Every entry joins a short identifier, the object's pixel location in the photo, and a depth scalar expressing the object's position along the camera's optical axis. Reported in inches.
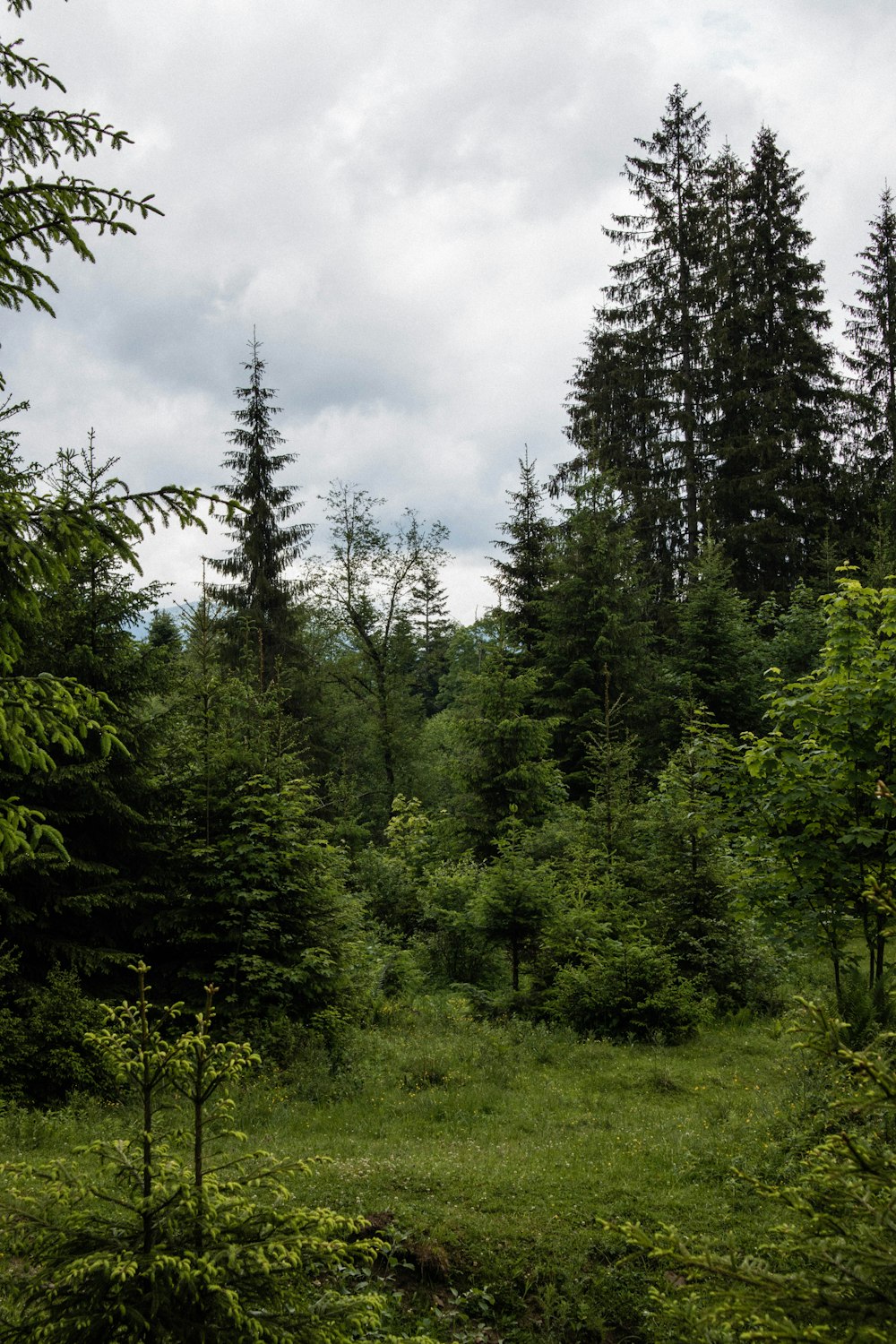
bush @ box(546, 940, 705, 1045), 462.6
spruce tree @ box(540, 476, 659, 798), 872.9
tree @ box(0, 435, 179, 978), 391.5
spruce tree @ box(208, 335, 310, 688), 1061.8
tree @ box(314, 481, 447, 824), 1226.6
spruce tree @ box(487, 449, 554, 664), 1033.5
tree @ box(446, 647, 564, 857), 690.8
